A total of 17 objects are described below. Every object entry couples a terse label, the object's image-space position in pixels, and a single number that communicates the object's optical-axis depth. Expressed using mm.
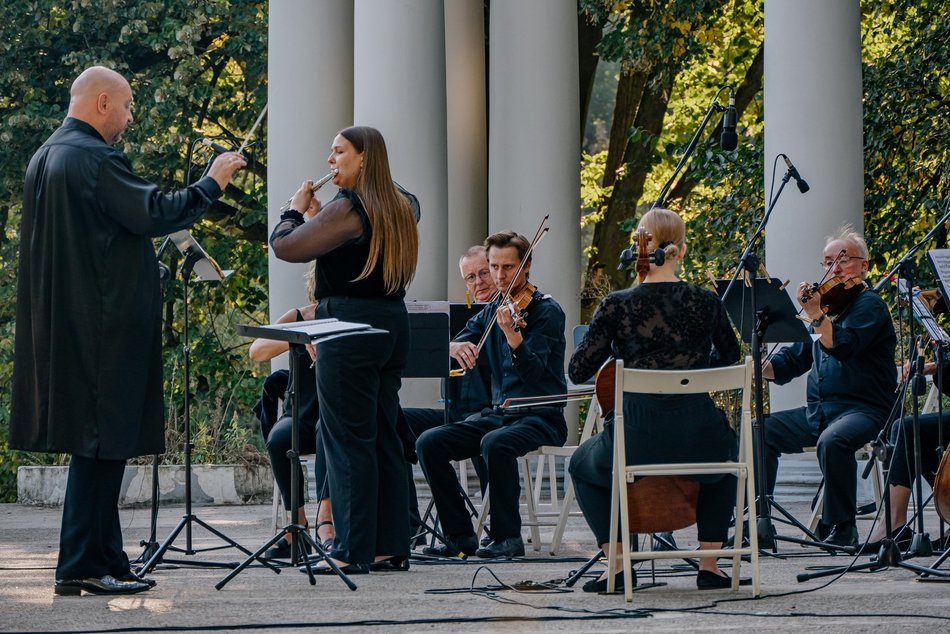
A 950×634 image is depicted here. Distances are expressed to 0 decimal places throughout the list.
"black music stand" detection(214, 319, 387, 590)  11484
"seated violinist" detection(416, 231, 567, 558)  15141
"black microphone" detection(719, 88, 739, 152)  16109
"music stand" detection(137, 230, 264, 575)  13086
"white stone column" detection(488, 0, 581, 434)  23500
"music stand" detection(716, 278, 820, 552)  14805
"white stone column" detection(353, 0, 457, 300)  21641
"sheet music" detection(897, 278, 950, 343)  12781
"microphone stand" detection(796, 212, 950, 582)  12602
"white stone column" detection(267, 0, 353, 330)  23422
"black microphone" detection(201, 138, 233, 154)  12202
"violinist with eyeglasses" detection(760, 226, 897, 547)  15492
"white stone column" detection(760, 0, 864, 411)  19984
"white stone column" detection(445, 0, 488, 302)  26211
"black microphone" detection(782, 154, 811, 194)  15125
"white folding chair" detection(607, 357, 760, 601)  11031
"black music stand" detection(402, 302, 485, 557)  15695
